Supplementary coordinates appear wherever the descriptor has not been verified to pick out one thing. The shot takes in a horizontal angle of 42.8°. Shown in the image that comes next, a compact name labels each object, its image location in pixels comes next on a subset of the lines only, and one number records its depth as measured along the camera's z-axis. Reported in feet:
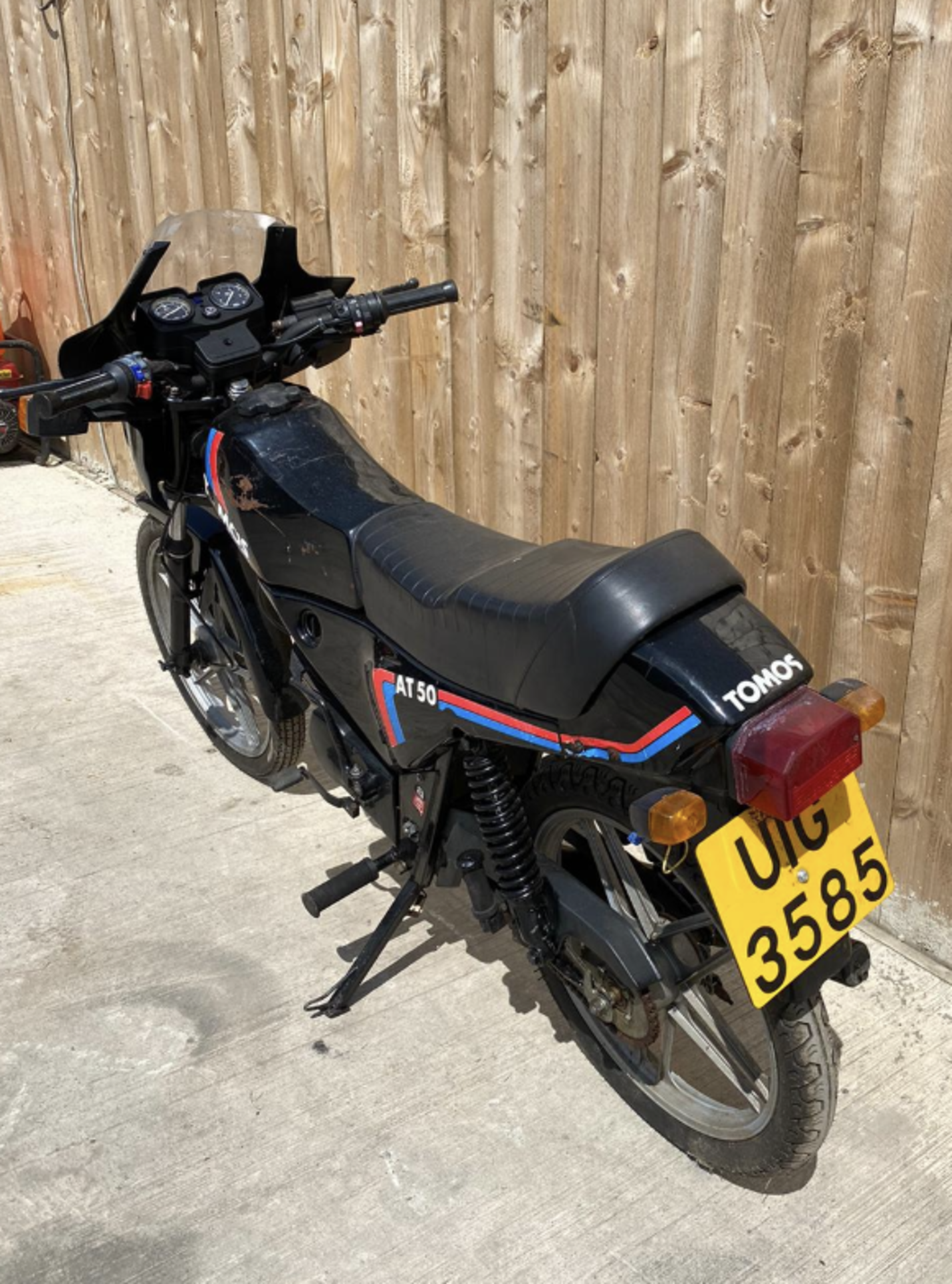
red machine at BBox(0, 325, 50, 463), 22.38
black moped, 6.04
